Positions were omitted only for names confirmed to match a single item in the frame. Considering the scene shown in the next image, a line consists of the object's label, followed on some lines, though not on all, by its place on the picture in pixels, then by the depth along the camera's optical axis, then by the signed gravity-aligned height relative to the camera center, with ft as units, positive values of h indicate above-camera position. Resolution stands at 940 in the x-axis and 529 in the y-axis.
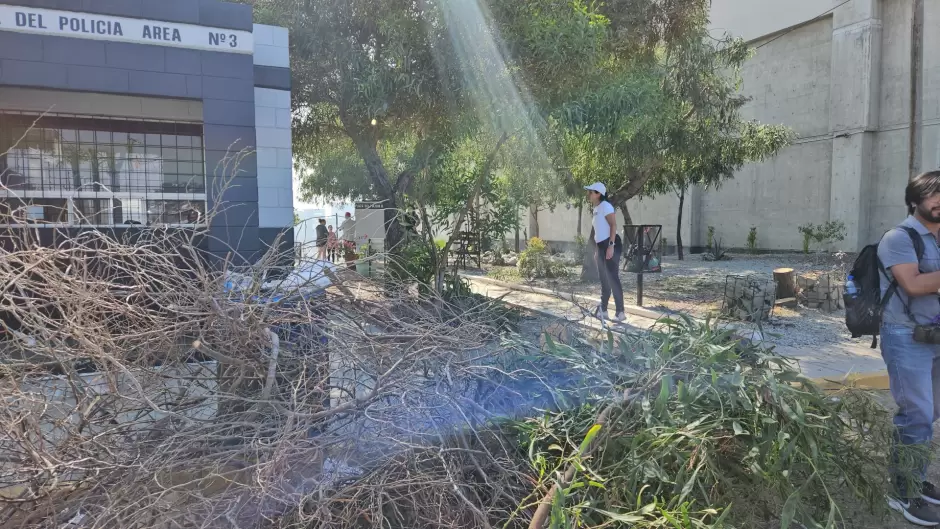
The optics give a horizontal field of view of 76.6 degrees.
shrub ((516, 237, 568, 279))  43.29 -2.34
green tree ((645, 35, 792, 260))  33.78 +7.59
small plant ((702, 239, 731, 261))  59.45 -2.20
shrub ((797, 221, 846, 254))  54.44 -0.02
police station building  18.57 +4.68
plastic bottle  10.98 -1.01
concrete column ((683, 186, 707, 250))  73.97 +1.75
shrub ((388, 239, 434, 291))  28.34 -1.30
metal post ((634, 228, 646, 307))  28.78 -1.90
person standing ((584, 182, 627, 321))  24.22 -0.52
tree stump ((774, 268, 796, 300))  30.25 -2.56
